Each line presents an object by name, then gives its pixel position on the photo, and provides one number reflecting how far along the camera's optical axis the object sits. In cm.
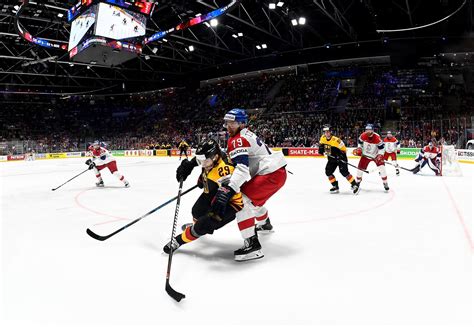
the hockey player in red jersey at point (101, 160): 813
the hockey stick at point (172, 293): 223
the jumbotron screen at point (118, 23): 1059
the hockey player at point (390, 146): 1117
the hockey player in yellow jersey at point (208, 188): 294
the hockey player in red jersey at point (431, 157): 960
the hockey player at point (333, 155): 680
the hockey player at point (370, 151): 702
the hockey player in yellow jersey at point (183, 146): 1825
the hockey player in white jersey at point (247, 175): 281
